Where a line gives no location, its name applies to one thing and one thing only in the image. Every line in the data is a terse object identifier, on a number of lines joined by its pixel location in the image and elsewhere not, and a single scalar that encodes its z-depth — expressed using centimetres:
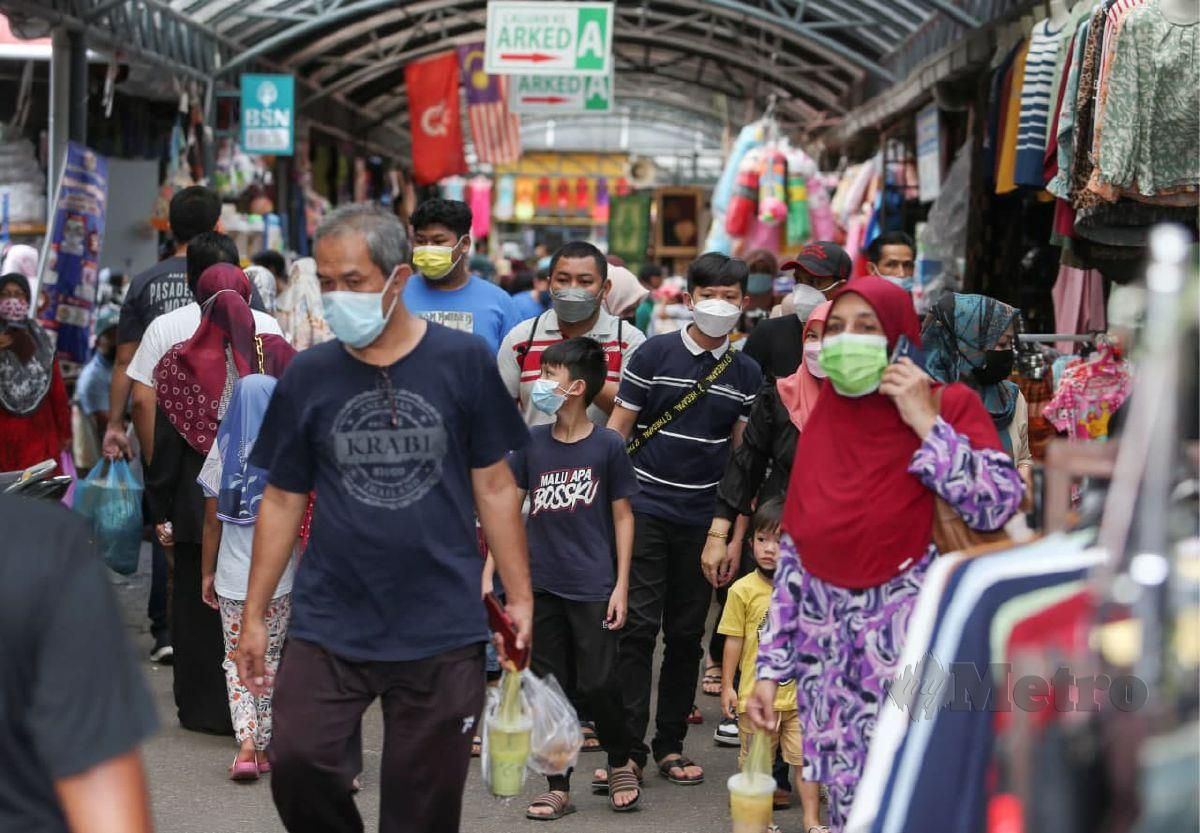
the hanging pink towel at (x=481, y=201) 3366
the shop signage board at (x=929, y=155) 1288
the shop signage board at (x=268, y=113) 1662
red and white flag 2020
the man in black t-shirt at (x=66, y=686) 232
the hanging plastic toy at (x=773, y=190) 1383
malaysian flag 2025
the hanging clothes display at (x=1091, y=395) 679
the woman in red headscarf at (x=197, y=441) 657
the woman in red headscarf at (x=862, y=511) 399
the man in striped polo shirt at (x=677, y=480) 641
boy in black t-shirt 595
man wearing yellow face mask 691
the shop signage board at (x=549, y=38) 1540
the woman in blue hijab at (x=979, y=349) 541
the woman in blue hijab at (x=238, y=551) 618
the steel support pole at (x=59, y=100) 1204
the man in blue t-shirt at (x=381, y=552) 402
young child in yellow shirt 575
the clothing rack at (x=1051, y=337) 700
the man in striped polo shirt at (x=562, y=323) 662
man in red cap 741
